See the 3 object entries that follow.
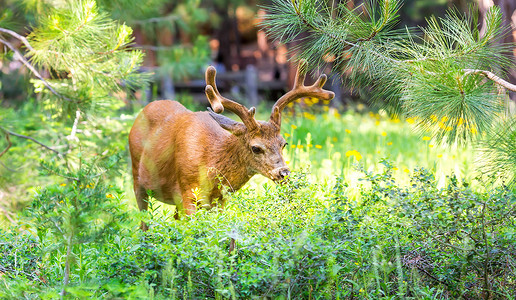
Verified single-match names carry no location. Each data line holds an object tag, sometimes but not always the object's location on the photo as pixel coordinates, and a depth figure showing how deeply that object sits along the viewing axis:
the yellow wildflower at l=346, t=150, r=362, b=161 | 10.30
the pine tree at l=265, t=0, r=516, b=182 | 6.62
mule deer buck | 8.00
